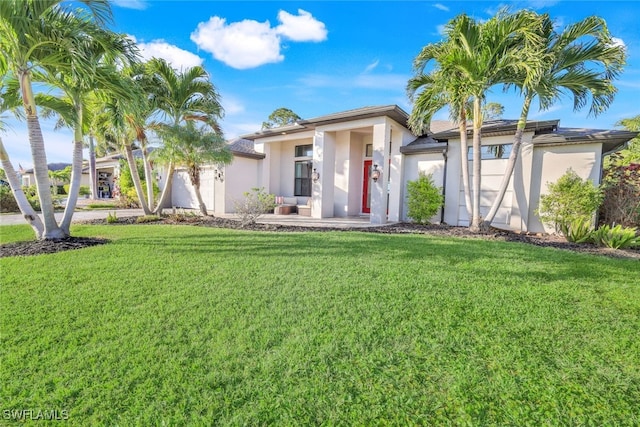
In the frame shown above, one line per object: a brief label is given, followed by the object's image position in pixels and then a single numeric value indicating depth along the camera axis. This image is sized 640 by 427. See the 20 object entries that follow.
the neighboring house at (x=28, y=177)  36.08
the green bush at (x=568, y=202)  8.51
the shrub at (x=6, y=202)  14.60
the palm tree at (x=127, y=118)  7.13
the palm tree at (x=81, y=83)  6.54
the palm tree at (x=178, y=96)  11.22
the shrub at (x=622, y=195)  8.50
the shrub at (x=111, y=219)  11.15
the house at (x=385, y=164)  9.85
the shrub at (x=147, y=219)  11.54
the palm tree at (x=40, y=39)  5.72
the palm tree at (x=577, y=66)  7.83
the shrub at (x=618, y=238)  7.27
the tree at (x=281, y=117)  37.06
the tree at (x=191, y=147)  11.12
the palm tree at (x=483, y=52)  7.74
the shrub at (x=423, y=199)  11.12
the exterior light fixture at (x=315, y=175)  13.74
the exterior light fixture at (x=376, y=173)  12.13
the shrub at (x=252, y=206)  10.31
